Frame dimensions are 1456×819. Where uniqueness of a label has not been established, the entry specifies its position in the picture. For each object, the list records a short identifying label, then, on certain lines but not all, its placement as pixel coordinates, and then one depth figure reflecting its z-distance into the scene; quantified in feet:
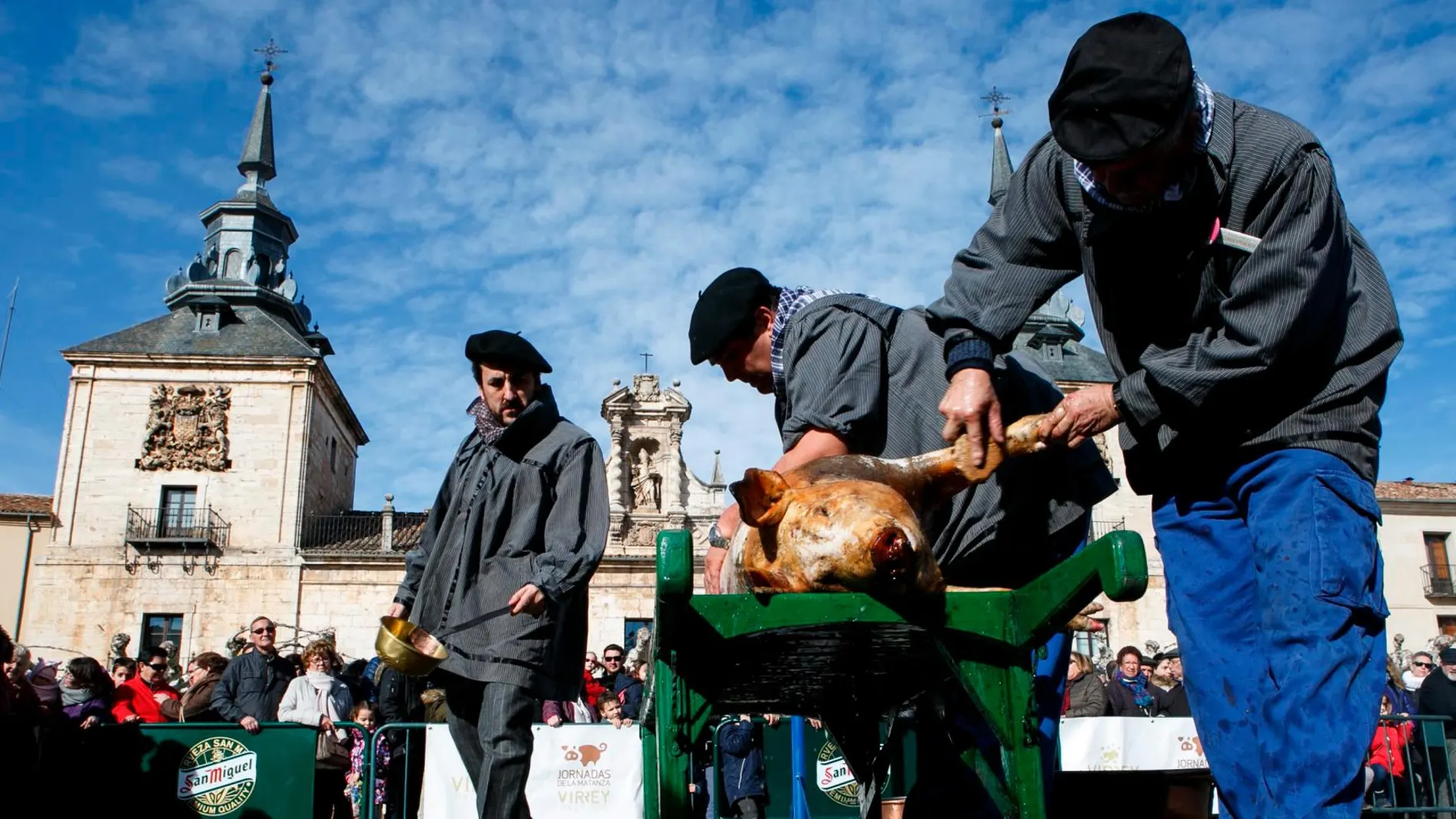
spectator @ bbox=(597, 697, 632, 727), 37.22
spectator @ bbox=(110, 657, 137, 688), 37.83
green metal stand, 6.62
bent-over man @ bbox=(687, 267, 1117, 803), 9.12
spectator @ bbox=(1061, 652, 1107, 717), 35.04
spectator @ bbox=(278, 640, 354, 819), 29.40
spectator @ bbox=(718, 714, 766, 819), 31.53
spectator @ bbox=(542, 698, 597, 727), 31.17
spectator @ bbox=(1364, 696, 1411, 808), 29.71
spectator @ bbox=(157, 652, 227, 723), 32.53
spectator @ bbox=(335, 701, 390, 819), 29.09
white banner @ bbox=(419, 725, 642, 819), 29.96
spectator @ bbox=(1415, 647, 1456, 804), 31.86
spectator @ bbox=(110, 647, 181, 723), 31.86
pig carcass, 6.86
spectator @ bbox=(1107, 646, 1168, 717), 36.94
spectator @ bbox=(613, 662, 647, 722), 37.27
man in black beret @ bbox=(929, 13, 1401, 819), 7.12
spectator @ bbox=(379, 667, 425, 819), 28.94
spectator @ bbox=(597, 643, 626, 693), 43.39
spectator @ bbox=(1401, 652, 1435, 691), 42.29
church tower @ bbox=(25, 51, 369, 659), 114.93
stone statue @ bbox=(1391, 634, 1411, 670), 95.18
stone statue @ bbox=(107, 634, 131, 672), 46.78
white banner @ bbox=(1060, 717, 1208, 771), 32.27
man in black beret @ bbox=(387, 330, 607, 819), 13.70
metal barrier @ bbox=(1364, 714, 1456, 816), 29.96
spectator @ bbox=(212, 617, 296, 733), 30.73
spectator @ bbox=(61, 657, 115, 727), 30.04
